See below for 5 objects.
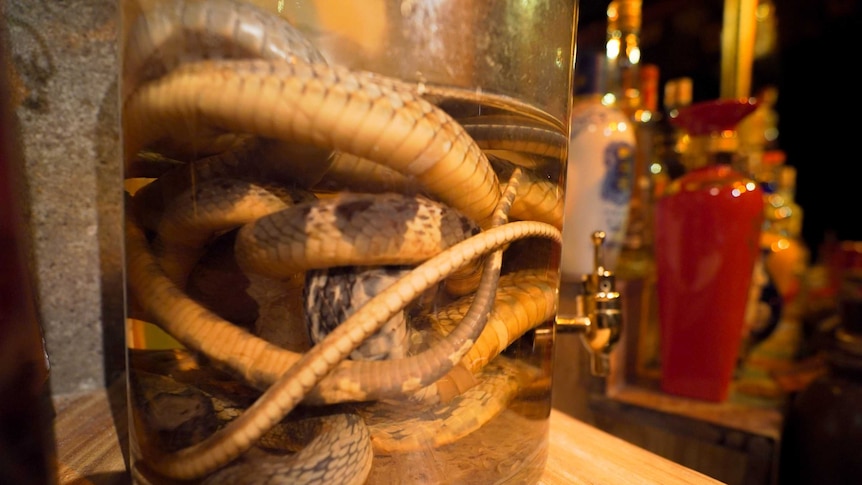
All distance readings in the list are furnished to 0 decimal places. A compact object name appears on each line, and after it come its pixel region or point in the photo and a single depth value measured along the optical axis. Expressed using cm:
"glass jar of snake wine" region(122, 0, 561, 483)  15
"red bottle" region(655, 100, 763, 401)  57
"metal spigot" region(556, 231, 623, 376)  37
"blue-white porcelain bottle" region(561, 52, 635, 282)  55
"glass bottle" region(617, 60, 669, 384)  68
